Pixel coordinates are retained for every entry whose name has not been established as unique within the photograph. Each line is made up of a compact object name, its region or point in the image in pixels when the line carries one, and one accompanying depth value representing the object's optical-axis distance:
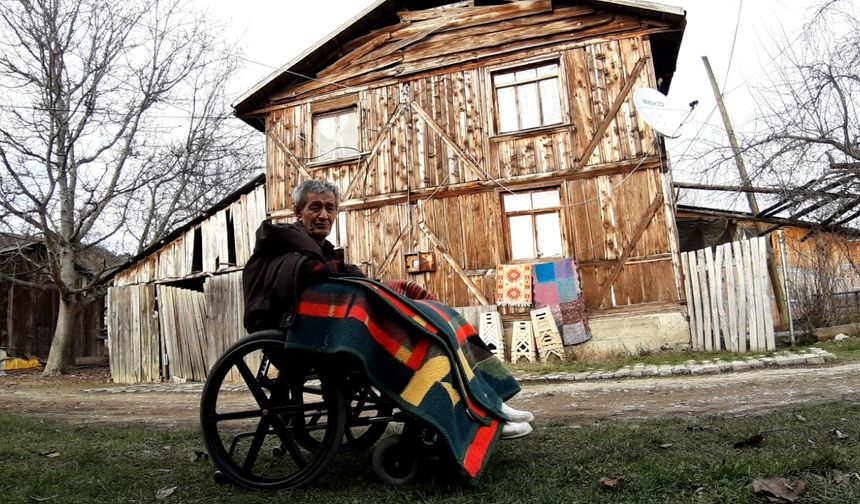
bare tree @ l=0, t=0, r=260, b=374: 14.14
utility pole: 10.15
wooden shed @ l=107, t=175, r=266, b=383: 11.48
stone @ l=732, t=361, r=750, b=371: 7.14
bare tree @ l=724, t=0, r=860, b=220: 9.66
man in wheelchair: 2.20
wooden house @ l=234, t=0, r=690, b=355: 9.89
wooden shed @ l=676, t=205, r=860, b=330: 10.58
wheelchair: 2.35
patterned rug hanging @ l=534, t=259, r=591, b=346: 9.84
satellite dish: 9.59
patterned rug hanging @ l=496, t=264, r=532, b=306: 10.16
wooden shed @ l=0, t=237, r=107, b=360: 18.78
